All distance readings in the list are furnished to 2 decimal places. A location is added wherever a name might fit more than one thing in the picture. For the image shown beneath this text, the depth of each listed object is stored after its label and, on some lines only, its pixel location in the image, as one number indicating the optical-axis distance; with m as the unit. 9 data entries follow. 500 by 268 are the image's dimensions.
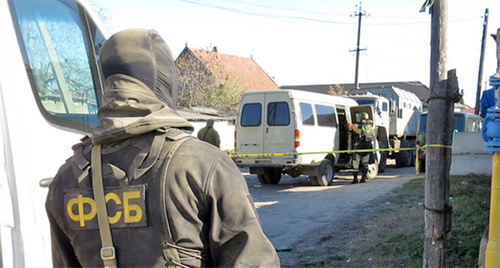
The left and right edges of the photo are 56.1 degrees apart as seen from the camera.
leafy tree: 27.66
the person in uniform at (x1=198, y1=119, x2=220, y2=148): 11.31
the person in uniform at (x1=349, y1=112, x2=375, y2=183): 12.62
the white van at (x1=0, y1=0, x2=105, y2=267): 1.97
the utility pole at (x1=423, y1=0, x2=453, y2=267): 3.85
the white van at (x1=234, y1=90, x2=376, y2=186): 11.37
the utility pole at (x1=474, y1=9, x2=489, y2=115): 25.64
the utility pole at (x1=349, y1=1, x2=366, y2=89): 30.34
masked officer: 1.37
